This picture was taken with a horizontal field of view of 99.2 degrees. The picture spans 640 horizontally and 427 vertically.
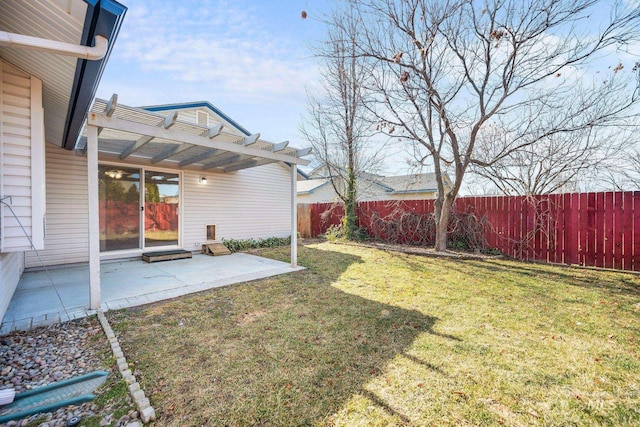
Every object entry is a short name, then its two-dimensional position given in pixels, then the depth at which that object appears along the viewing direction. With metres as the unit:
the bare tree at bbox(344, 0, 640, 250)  5.60
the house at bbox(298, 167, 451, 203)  12.42
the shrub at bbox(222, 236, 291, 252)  8.37
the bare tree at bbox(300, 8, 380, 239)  10.16
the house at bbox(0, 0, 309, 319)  2.34
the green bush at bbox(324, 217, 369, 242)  10.25
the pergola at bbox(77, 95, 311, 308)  3.46
